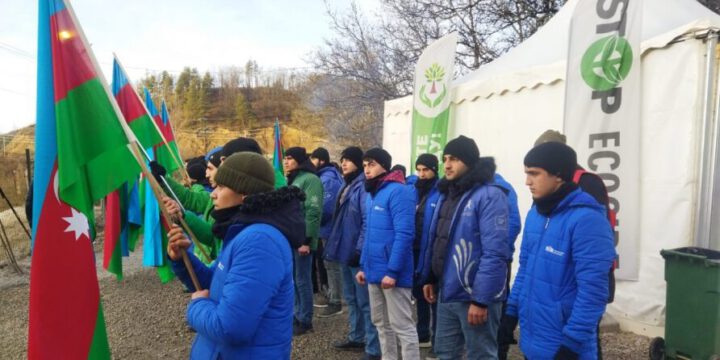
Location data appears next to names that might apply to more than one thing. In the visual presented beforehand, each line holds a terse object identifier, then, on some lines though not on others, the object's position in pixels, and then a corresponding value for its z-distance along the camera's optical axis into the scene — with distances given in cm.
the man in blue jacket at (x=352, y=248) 413
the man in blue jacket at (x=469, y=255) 278
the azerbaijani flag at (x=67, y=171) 214
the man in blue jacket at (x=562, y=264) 211
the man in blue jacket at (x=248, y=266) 165
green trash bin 350
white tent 406
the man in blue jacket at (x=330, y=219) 553
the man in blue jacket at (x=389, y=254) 350
